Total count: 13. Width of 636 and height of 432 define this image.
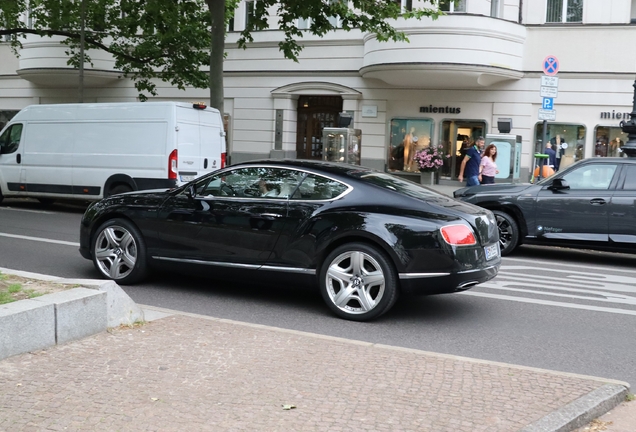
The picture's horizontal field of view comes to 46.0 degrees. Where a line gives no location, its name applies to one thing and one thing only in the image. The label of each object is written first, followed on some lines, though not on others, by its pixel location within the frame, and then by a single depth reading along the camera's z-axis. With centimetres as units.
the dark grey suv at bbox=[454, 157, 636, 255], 1086
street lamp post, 1445
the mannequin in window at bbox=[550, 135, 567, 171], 2283
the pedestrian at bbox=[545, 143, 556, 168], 2194
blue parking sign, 1435
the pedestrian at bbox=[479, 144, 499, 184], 1653
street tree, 1828
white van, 1439
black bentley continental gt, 673
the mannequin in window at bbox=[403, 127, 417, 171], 2436
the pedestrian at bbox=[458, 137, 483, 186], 1636
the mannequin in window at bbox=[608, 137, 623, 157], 2220
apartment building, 2170
